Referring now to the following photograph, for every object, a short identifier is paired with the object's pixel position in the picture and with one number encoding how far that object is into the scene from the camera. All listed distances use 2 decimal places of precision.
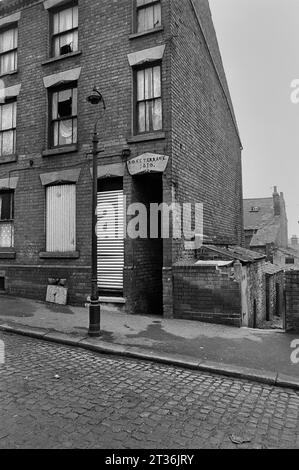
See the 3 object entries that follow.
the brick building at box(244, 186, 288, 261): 28.99
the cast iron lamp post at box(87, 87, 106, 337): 7.47
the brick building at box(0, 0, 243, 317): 10.08
